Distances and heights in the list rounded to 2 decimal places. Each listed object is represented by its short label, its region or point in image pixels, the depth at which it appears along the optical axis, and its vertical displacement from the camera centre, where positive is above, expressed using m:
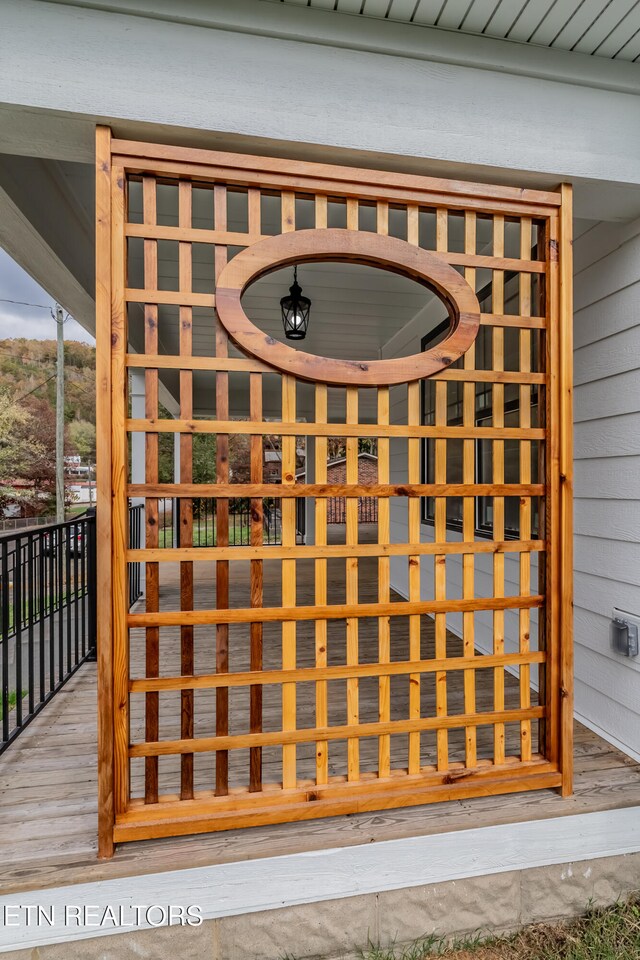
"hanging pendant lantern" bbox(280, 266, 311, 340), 3.09 +1.12
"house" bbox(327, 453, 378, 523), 12.81 -0.10
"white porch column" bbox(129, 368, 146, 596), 4.73 +0.43
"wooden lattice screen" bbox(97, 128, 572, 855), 1.49 -0.08
